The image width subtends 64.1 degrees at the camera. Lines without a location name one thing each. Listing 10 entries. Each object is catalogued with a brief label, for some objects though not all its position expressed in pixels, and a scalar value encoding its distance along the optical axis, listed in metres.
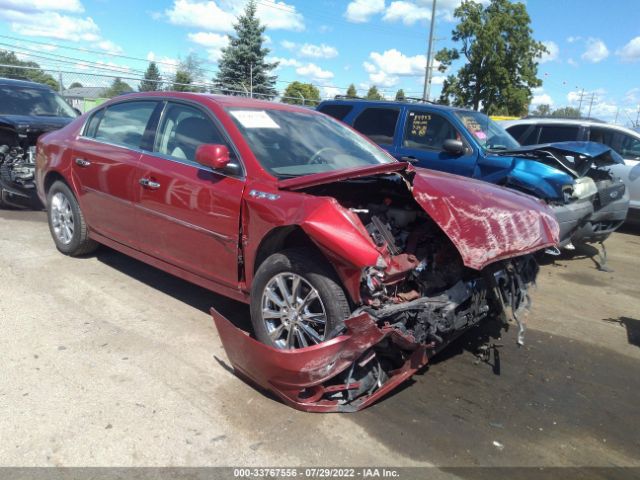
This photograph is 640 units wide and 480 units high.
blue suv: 6.00
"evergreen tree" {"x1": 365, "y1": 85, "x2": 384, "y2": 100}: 46.19
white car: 9.20
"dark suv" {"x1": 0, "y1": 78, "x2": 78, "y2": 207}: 7.66
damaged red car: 3.03
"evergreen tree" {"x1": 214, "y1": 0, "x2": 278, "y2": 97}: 31.92
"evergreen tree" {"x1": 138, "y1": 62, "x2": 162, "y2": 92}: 18.36
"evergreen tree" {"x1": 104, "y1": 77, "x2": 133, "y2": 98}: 17.56
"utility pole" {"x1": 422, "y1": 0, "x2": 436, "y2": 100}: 25.31
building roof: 18.97
